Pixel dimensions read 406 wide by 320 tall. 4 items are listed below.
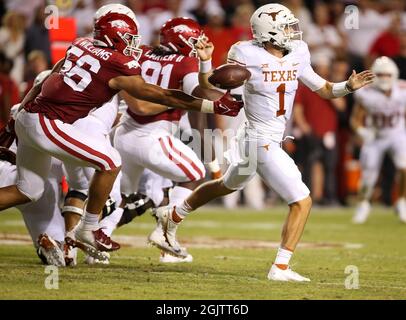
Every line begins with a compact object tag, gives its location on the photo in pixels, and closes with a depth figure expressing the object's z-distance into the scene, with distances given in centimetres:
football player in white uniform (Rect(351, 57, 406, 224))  2358
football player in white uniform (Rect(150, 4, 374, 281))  1288
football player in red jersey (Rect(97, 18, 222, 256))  1491
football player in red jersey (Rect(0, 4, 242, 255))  1263
